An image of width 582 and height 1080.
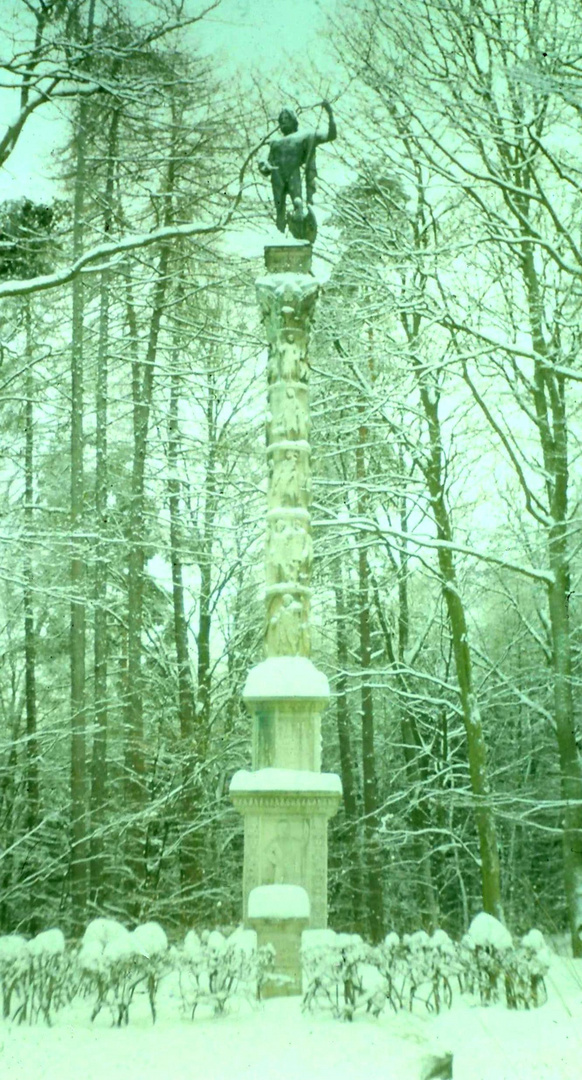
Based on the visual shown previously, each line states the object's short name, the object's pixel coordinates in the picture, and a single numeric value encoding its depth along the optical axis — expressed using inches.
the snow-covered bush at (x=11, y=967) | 254.5
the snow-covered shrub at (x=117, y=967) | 251.1
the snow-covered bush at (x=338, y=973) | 255.4
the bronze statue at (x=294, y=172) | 397.7
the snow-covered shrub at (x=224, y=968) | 260.7
